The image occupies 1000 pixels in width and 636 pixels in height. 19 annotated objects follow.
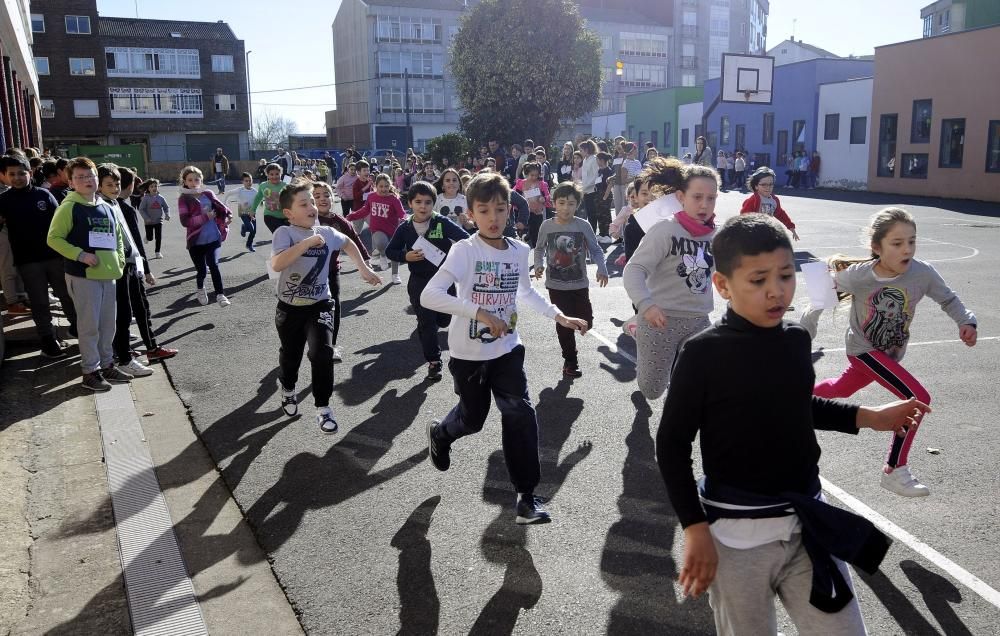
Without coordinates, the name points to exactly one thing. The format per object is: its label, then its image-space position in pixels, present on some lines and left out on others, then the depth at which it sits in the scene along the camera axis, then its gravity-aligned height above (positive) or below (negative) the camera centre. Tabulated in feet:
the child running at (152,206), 52.08 -2.78
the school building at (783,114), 137.39 +7.39
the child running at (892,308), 15.17 -2.88
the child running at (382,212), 40.83 -2.57
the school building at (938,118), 99.30 +4.71
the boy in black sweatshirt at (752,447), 8.05 -2.85
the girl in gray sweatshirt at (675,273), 16.53 -2.33
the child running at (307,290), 19.80 -3.11
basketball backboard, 110.42 +10.36
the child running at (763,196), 35.50 -1.73
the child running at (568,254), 25.40 -2.92
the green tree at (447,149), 135.54 +1.58
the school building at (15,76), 50.39 +7.50
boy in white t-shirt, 14.66 -3.05
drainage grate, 12.00 -6.46
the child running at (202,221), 36.94 -2.68
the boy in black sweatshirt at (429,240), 25.26 -2.66
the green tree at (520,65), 167.63 +18.63
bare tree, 320.74 +12.22
